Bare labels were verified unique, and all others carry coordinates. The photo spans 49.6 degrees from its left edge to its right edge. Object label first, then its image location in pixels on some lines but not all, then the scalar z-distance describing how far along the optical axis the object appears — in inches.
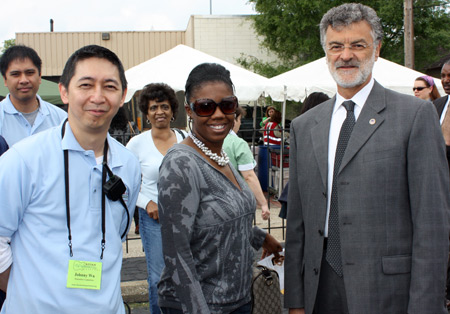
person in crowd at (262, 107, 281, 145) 368.3
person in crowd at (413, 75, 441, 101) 260.8
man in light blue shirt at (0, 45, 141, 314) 76.0
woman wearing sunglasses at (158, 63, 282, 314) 84.4
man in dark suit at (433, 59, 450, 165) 172.2
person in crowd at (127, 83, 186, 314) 163.3
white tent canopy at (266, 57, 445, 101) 398.0
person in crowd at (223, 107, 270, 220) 181.5
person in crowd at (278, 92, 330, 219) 167.5
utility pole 562.3
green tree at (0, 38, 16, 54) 2517.8
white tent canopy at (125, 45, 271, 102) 331.3
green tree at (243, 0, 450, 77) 803.4
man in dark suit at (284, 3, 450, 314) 83.8
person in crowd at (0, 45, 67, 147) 155.9
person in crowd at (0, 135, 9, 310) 109.7
